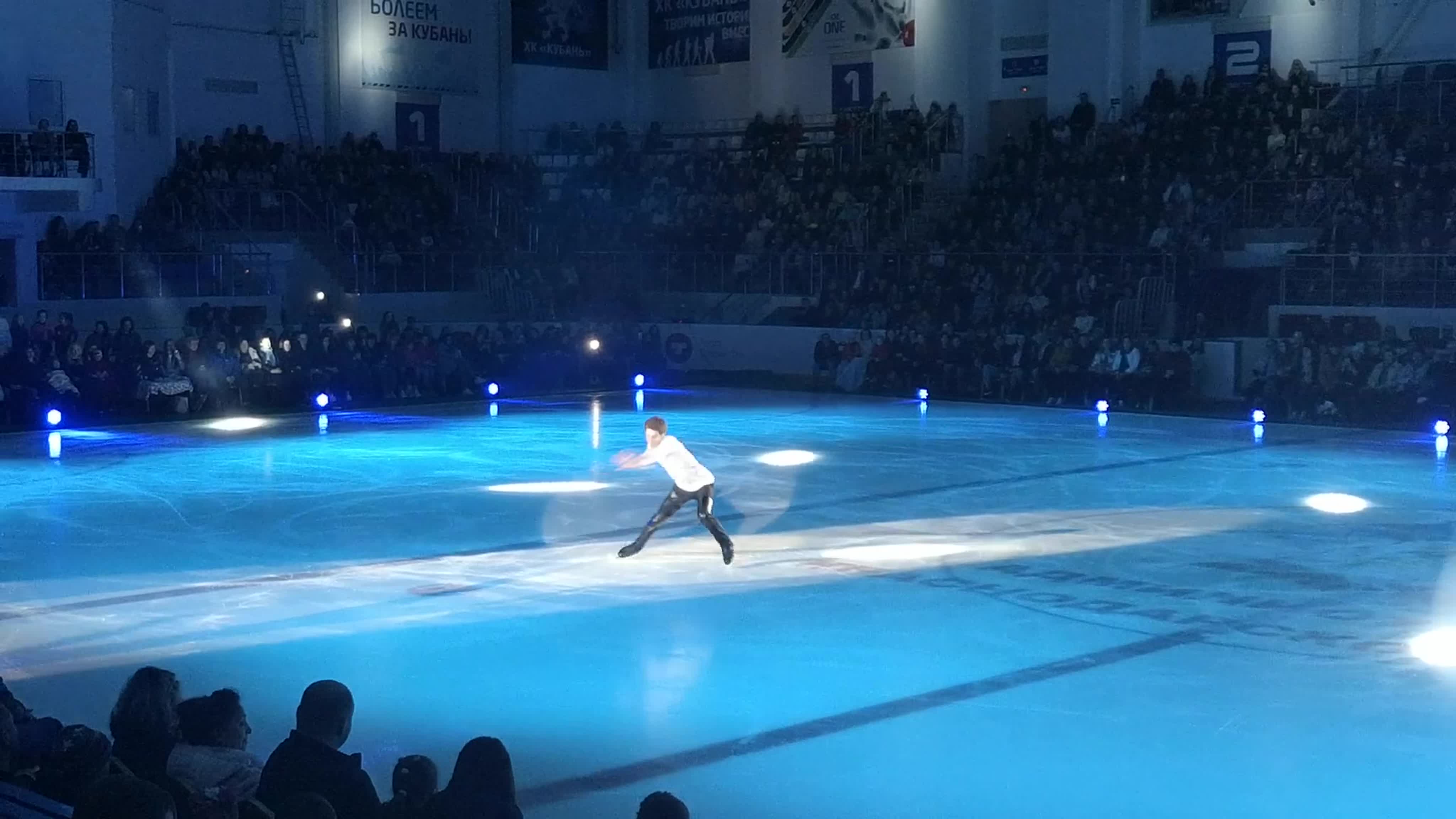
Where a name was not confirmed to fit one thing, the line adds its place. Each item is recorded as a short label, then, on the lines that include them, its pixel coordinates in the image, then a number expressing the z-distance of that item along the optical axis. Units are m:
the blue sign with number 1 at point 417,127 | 40.38
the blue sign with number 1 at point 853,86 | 39.97
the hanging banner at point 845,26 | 38.84
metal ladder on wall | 37.91
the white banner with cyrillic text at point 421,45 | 39.56
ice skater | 12.99
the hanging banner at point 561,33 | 42.41
